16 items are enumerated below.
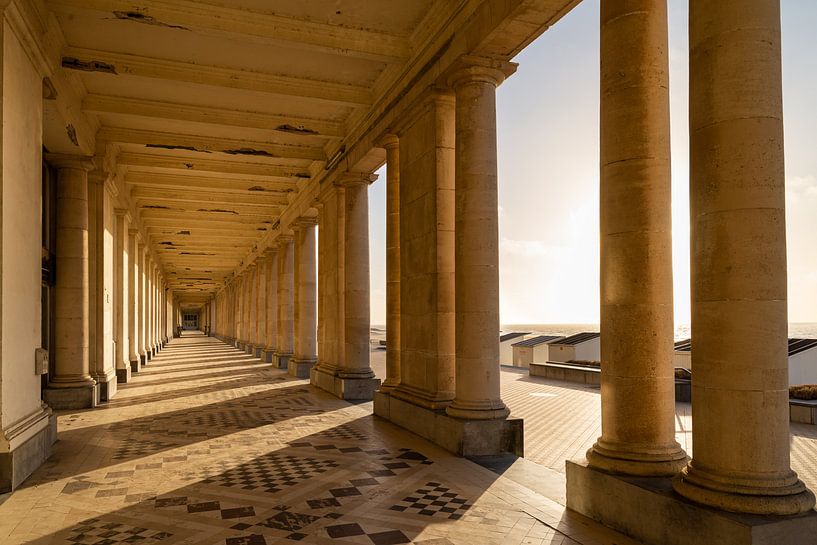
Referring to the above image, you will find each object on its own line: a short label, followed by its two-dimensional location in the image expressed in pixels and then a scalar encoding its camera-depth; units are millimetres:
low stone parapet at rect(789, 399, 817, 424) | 15164
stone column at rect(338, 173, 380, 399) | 18375
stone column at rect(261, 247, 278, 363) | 34438
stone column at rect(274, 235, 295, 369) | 30188
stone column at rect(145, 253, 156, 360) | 36281
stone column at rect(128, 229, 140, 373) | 26938
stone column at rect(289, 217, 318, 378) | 25484
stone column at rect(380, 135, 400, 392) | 15008
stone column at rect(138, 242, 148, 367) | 31325
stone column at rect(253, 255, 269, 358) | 38406
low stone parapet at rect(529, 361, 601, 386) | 24209
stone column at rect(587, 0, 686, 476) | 7086
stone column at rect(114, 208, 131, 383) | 22141
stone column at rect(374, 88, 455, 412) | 12289
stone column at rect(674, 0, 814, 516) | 5707
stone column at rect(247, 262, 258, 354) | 42034
